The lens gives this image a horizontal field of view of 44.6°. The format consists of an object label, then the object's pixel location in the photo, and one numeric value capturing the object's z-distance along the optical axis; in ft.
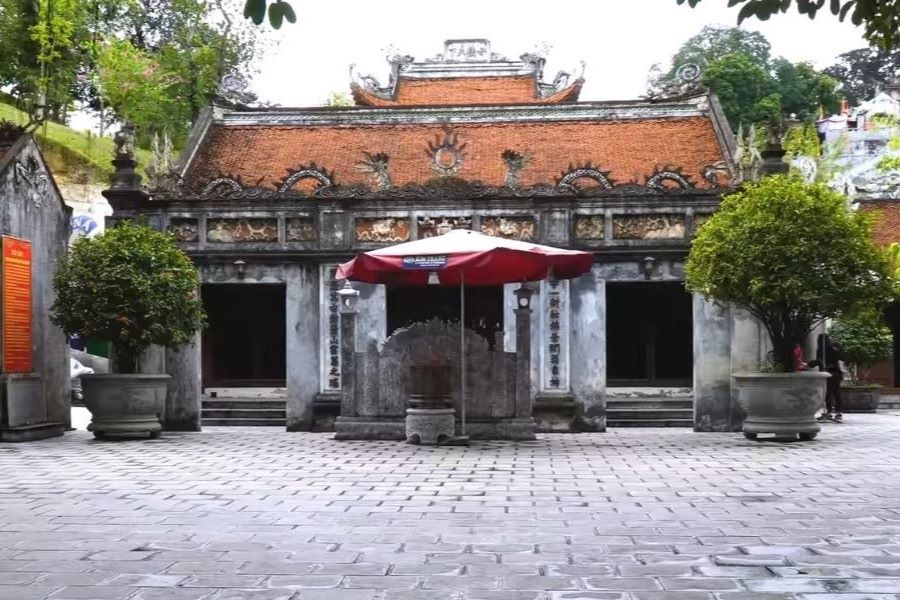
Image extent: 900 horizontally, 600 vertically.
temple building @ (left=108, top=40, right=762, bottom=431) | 53.16
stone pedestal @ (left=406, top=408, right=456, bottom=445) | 43.21
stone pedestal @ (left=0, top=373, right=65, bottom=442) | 44.45
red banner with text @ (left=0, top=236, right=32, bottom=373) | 44.93
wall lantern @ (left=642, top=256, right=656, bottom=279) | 52.70
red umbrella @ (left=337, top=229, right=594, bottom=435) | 42.11
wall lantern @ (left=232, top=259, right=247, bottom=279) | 54.39
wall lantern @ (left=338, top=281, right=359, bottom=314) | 48.03
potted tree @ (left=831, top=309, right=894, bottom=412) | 78.07
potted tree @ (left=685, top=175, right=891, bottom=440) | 41.73
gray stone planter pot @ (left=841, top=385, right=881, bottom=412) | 77.82
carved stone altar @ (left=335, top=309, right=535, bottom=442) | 45.57
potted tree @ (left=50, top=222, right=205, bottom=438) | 45.06
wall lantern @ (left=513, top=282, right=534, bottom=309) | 45.88
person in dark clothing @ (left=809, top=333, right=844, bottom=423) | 61.93
